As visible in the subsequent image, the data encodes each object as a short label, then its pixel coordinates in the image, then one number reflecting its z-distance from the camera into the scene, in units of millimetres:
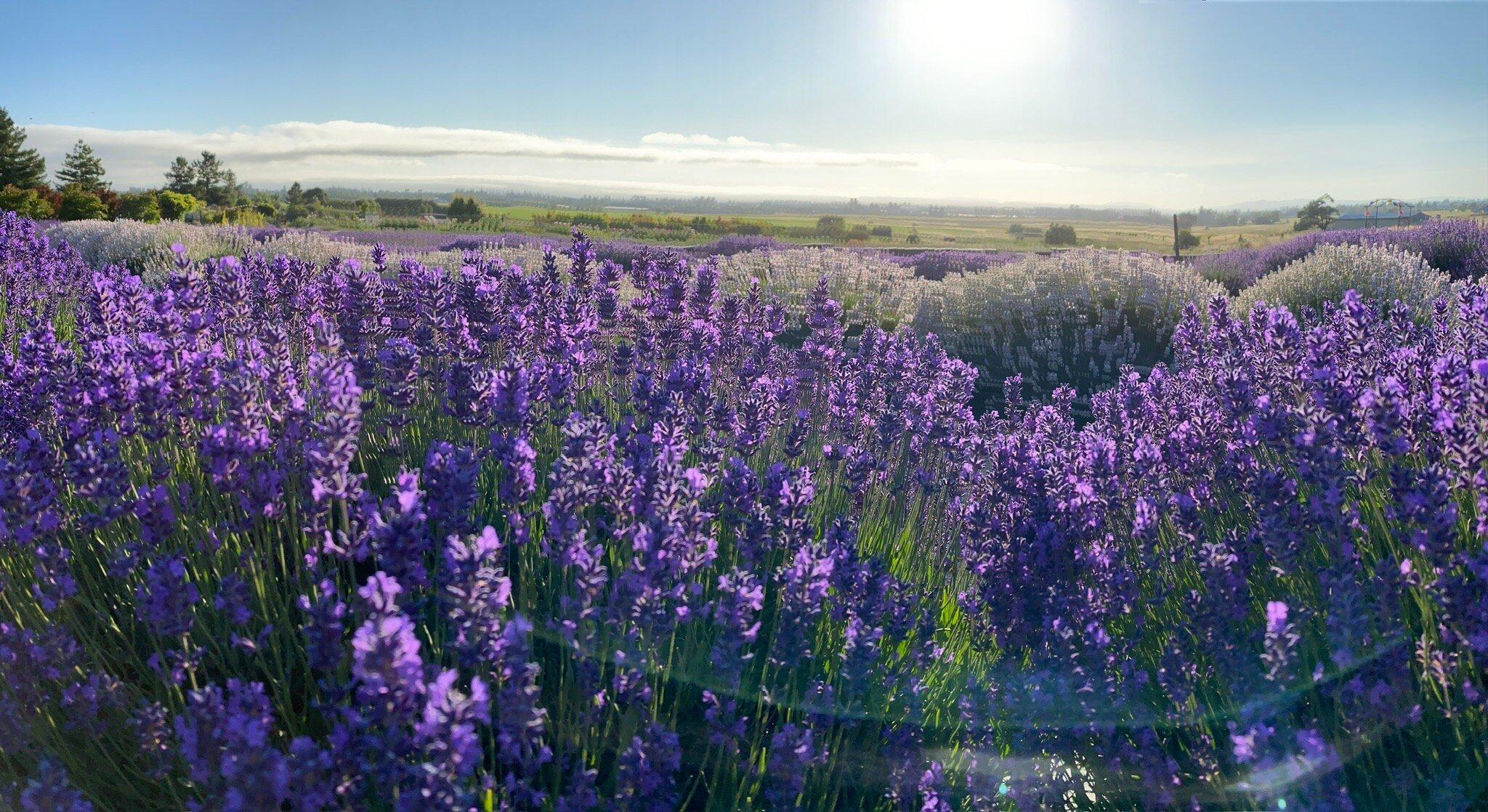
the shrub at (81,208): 27078
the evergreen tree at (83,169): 49781
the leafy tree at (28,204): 24830
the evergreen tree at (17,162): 42094
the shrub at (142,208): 28719
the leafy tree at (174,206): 32250
